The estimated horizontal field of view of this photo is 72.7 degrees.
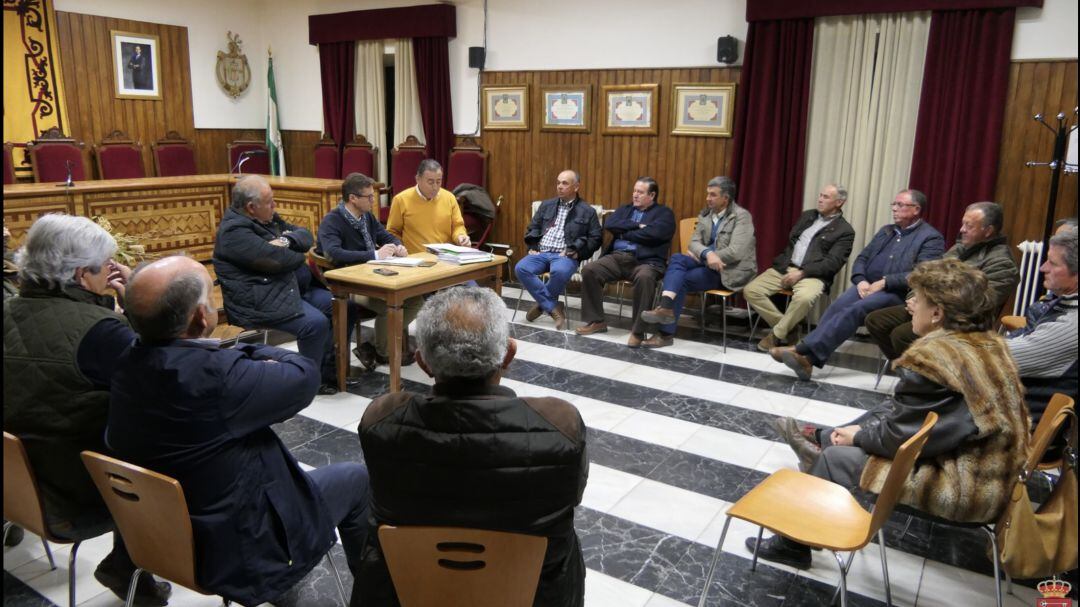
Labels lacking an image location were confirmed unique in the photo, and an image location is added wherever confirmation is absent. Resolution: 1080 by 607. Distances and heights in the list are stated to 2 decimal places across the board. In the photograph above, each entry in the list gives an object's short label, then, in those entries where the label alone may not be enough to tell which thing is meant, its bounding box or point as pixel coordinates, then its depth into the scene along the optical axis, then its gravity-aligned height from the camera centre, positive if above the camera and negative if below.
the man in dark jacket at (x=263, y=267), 3.73 -0.61
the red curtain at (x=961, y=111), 4.70 +0.30
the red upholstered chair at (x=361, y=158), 7.60 -0.09
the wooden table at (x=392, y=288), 3.84 -0.73
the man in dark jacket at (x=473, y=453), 1.51 -0.61
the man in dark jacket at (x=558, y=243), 5.53 -0.70
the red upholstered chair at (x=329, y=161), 7.86 -0.13
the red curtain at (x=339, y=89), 7.74 +0.63
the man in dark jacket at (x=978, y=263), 4.03 -0.57
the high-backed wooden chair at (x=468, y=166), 6.92 -0.14
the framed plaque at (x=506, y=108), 6.67 +0.40
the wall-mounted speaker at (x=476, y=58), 6.76 +0.84
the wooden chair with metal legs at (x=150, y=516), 1.67 -0.86
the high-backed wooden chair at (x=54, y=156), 6.56 -0.10
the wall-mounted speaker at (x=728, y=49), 5.51 +0.78
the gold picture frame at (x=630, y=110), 6.02 +0.36
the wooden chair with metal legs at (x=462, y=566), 1.44 -0.82
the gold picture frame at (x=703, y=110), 5.71 +0.35
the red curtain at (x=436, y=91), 7.03 +0.56
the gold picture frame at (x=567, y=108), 6.35 +0.38
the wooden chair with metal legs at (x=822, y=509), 1.91 -1.03
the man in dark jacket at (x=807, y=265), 4.90 -0.73
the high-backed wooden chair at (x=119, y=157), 7.23 -0.11
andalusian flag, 8.39 +0.12
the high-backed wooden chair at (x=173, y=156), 7.68 -0.10
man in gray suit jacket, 5.12 -0.73
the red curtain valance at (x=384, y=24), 6.92 +1.22
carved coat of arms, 8.31 +0.86
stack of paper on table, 4.39 -0.62
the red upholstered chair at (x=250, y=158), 8.13 -0.12
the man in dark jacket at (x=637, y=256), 5.39 -0.75
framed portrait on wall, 7.46 +0.81
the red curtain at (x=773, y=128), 5.36 +0.20
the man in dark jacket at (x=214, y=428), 1.71 -0.66
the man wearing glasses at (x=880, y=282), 4.44 -0.77
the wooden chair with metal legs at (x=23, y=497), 1.85 -0.93
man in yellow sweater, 5.14 -0.46
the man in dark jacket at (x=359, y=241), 4.31 -0.54
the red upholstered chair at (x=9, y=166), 6.31 -0.19
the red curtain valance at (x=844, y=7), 4.66 +1.00
